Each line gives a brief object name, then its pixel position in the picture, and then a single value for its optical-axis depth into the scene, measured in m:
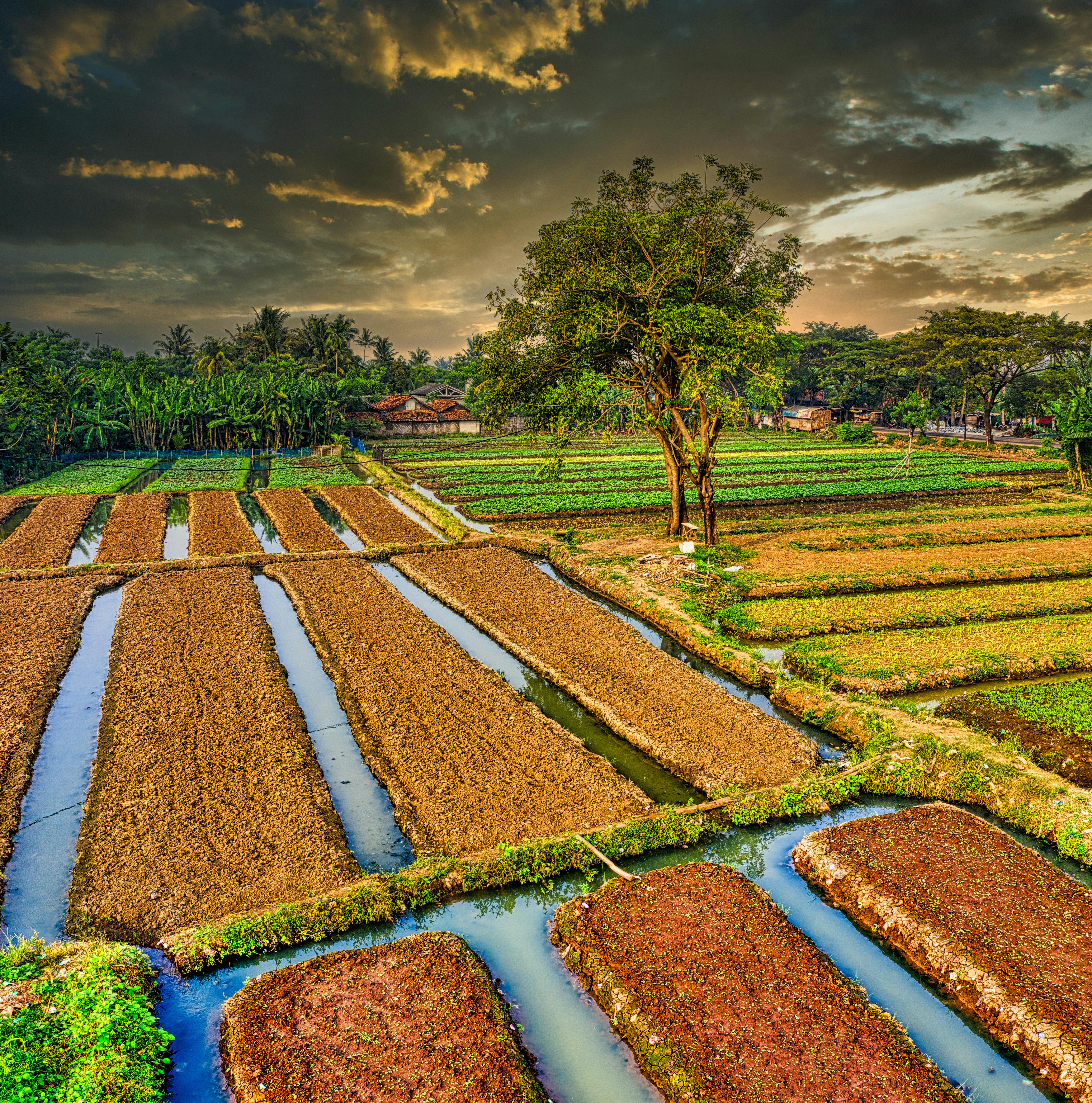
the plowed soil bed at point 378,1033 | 6.41
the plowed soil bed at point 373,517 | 28.41
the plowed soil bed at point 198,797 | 8.80
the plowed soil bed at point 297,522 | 27.38
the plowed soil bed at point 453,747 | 10.33
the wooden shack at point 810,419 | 80.50
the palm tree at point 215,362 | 78.12
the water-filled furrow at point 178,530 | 26.30
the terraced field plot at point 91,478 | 38.62
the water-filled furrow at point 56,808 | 8.84
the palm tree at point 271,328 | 87.44
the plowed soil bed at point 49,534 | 24.23
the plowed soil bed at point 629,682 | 11.97
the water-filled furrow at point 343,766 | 10.04
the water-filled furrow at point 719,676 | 13.09
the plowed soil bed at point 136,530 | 25.03
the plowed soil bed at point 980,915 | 7.12
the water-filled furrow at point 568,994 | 6.88
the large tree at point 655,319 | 22.23
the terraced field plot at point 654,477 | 35.59
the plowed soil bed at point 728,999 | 6.50
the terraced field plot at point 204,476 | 40.97
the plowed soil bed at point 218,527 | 26.27
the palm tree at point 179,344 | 101.25
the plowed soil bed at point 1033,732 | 11.49
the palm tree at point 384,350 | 109.94
